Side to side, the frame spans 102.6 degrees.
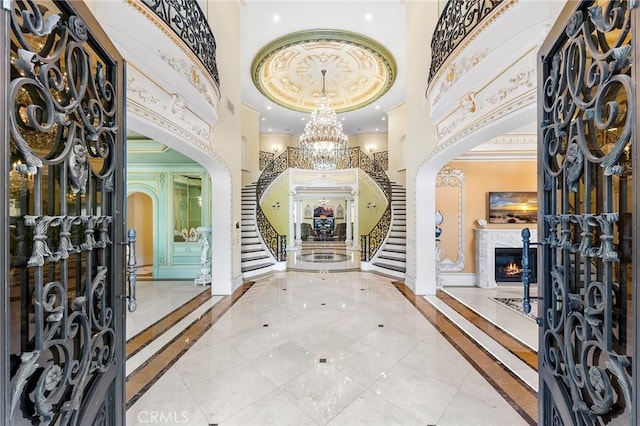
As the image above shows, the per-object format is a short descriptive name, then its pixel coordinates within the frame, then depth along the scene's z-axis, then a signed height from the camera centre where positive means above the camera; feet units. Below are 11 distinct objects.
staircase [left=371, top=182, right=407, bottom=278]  23.84 -3.76
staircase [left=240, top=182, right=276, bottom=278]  23.84 -3.72
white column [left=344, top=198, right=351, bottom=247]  49.86 -2.29
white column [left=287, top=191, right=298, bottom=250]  39.19 -0.88
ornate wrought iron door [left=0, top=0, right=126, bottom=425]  2.79 -0.09
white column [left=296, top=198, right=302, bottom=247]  47.58 -1.32
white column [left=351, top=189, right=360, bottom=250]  38.58 -1.18
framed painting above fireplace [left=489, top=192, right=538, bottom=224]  20.94 +0.40
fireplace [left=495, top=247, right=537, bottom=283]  20.80 -4.16
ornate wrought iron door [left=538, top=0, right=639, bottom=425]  3.01 -0.07
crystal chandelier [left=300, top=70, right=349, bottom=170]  27.20 +8.40
